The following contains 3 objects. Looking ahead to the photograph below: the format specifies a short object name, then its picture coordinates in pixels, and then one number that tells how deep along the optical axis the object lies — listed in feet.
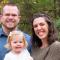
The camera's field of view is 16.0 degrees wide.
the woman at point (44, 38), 9.34
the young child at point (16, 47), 9.89
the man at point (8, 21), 10.49
